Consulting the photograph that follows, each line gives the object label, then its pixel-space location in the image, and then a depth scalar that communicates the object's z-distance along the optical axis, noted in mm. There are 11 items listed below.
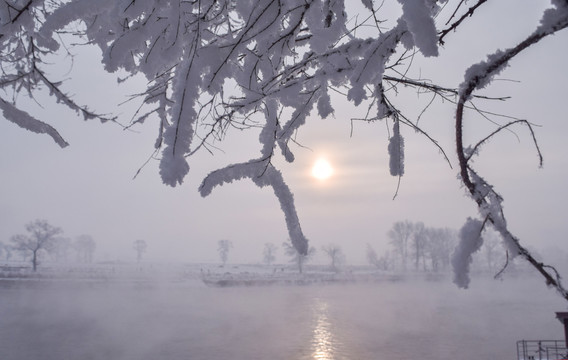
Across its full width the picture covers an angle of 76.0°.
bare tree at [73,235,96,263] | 94125
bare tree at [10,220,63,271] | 52812
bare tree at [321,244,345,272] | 89175
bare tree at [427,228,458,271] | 73562
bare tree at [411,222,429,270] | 76188
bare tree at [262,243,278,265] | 106312
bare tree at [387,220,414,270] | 83512
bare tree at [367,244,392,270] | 89594
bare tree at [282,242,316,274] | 75200
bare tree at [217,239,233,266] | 104688
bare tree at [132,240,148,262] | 104512
